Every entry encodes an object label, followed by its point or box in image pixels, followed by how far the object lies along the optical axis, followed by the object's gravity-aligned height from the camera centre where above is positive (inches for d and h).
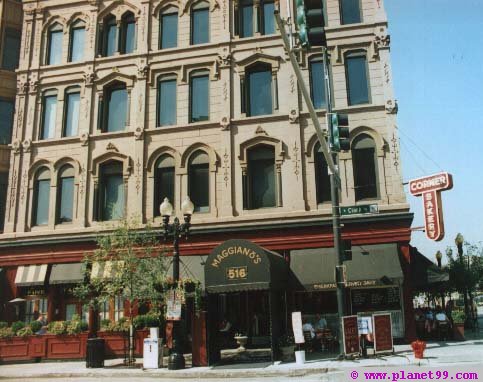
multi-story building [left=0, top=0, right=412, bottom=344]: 839.7 +316.8
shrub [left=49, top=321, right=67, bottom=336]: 799.1 -2.5
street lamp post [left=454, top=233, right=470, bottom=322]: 1275.1 +176.1
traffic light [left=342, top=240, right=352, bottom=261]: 647.6 +85.0
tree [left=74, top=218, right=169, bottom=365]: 708.7 +76.3
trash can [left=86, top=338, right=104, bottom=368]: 695.7 -37.6
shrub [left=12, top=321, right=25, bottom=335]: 816.3 +2.0
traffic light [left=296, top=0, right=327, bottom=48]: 319.9 +181.1
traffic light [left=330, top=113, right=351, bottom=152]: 537.6 +189.7
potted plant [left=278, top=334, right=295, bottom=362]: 710.5 -37.1
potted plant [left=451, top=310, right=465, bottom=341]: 829.8 -23.8
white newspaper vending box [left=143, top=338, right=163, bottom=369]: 666.2 -38.2
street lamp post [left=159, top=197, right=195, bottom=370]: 650.8 +93.5
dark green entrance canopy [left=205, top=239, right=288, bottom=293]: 681.6 +68.8
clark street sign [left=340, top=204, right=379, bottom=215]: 614.2 +127.3
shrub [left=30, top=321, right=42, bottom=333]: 820.0 +1.4
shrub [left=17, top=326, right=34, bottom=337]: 805.9 -7.3
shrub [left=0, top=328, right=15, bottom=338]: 800.9 -8.2
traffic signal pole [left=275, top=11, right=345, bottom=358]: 599.8 +118.6
